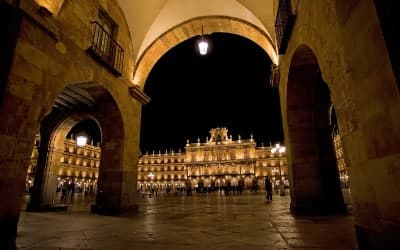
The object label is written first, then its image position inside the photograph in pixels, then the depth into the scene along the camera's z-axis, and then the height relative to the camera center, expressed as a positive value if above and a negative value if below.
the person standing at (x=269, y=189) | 14.09 -0.73
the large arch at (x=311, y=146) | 5.91 +0.88
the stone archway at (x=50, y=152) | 9.30 +1.19
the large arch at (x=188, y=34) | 9.31 +6.35
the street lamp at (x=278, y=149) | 19.12 +2.52
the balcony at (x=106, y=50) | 6.68 +4.31
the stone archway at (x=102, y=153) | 7.70 +1.01
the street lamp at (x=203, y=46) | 7.79 +4.63
